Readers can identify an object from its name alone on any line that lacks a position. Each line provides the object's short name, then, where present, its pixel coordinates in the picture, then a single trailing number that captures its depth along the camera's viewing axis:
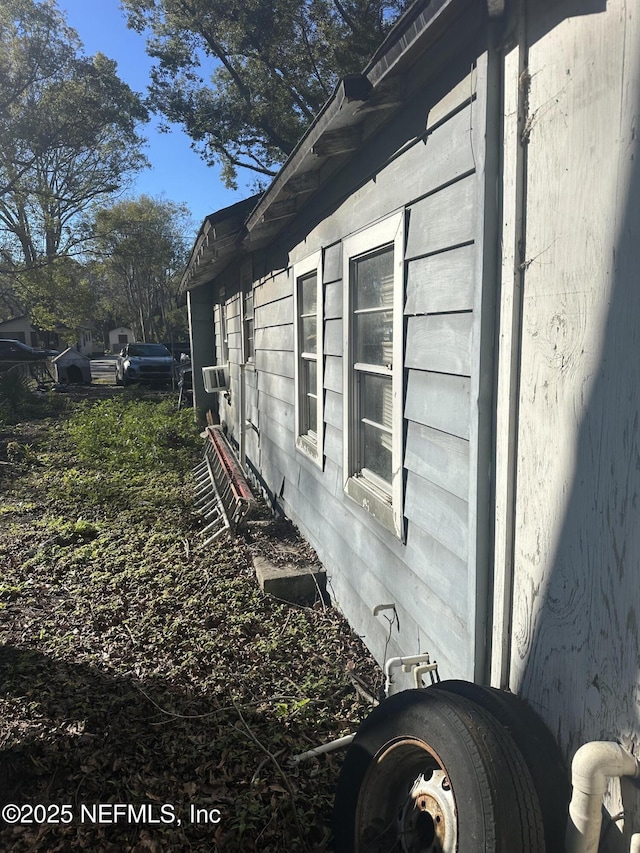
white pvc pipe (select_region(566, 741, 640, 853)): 1.40
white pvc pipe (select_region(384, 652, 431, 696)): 2.58
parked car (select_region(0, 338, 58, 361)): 23.84
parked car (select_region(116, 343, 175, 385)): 23.19
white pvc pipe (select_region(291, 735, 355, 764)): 2.69
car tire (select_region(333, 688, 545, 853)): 1.51
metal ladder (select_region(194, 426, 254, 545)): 5.58
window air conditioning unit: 10.84
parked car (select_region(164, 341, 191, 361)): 32.78
